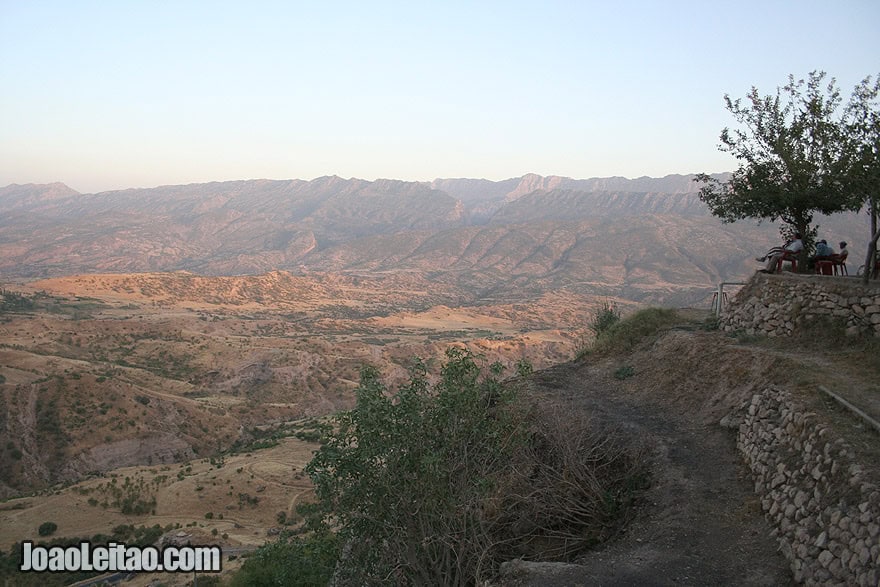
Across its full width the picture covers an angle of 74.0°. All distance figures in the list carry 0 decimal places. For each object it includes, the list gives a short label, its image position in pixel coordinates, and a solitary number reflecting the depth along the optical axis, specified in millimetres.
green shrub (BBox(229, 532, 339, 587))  8133
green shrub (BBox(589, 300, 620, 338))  19266
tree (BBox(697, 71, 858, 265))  12872
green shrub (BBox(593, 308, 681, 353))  16562
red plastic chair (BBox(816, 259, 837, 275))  13470
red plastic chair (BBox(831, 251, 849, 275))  13314
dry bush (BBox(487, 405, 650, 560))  8852
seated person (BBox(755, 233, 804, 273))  13852
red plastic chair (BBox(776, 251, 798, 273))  14055
